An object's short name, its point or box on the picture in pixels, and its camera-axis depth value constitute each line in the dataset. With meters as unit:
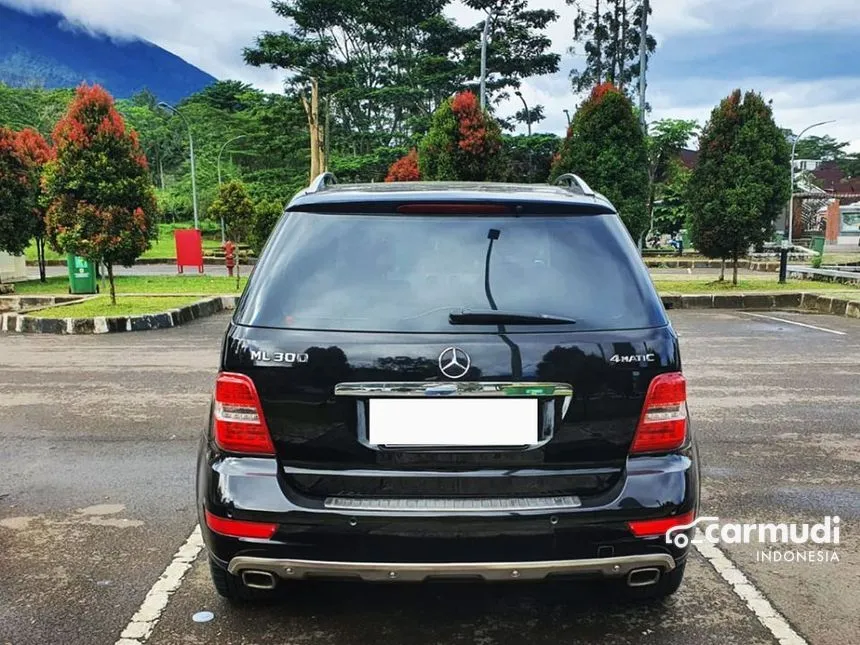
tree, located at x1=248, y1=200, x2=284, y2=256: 23.55
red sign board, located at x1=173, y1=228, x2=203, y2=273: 25.55
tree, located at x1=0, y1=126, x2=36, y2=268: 18.53
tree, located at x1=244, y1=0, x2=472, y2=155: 44.25
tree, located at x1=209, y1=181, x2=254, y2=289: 21.84
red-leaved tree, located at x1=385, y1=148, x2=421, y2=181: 26.71
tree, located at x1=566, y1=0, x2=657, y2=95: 42.66
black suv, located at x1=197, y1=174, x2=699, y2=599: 2.39
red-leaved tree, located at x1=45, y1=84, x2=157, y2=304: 12.64
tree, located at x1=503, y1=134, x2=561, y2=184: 36.28
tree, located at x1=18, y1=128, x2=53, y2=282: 19.30
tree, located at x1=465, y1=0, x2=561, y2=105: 42.81
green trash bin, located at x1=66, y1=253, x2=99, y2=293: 17.52
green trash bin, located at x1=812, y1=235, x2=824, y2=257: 28.97
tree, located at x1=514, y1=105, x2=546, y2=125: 50.12
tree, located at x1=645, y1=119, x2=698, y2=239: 38.94
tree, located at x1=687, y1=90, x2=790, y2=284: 15.90
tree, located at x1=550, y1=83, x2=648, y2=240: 17.36
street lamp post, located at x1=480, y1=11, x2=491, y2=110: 22.88
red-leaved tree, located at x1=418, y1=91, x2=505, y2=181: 18.23
